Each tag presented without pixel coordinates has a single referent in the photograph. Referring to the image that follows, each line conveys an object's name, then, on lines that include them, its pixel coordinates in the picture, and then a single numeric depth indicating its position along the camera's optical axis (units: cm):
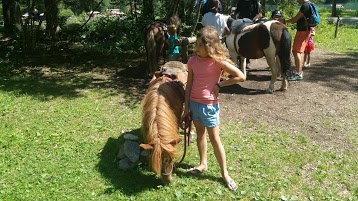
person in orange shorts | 698
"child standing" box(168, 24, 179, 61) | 664
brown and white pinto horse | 621
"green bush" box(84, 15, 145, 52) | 979
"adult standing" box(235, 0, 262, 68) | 811
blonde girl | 322
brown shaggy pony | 296
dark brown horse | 727
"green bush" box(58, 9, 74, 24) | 1306
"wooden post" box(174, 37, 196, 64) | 718
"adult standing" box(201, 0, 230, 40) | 707
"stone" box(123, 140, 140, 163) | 371
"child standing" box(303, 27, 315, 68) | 861
